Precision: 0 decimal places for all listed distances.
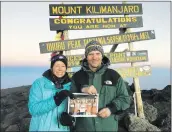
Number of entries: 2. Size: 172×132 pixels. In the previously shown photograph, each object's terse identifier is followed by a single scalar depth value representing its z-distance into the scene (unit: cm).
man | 194
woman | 186
